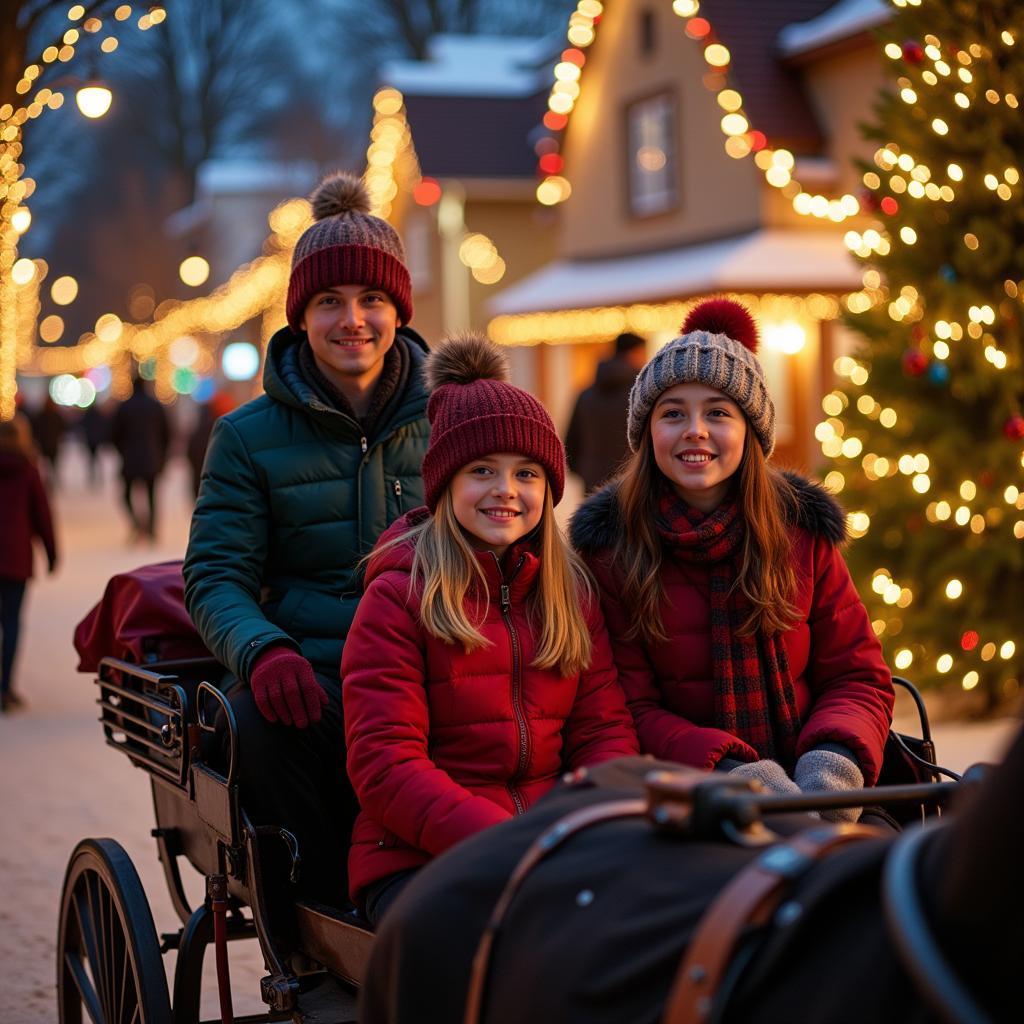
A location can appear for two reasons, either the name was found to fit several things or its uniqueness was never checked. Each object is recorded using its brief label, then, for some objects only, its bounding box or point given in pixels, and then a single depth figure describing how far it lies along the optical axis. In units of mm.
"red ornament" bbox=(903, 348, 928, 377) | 8781
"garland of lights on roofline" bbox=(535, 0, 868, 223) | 21266
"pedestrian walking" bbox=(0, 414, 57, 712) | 10695
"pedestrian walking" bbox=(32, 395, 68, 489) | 30094
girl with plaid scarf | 3811
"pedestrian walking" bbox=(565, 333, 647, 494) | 11656
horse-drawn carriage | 3508
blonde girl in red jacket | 3289
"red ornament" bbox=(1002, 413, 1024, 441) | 8680
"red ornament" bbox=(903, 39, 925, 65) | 8750
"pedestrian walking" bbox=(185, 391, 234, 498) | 19656
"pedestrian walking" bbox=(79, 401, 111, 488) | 34000
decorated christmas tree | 8852
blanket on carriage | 4559
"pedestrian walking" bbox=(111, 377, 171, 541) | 20438
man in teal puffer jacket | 4262
